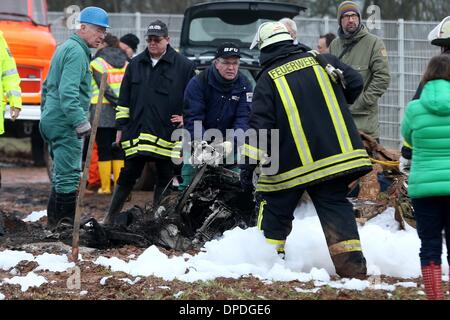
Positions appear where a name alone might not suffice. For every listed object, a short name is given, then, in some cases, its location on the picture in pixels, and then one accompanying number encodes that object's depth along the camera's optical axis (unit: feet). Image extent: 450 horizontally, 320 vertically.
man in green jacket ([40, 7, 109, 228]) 60.03
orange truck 99.91
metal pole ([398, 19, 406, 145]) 103.04
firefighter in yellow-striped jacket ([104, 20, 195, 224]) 64.44
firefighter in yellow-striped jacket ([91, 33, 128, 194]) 83.82
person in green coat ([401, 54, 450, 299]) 41.37
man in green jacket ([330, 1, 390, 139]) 66.64
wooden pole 51.70
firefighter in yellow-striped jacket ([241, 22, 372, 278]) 47.39
